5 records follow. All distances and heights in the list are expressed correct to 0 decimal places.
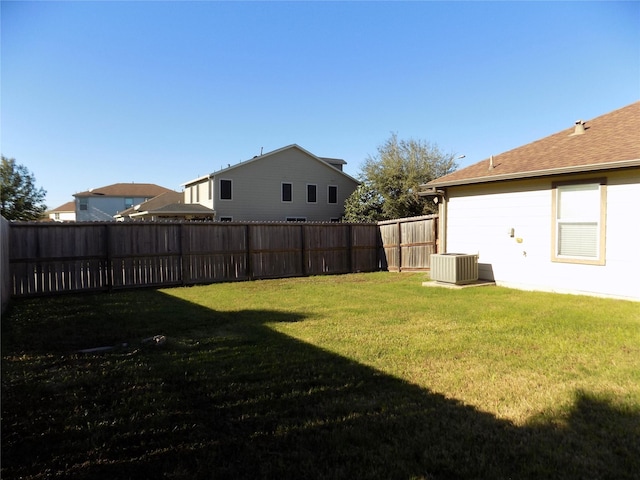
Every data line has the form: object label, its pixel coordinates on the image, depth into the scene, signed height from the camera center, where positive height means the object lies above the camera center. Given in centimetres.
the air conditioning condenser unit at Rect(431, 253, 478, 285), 995 -110
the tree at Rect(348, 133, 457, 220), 2803 +381
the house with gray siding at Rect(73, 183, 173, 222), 4691 +350
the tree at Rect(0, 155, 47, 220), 3344 +328
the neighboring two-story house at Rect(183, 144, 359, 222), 2550 +264
